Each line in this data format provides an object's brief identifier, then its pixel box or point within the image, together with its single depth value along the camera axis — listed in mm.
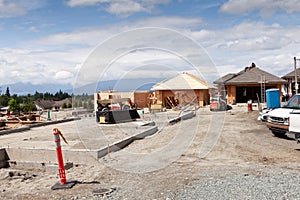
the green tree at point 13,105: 50470
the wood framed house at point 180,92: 30817
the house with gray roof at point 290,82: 33380
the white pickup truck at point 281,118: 9426
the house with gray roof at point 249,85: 27673
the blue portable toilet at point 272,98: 17467
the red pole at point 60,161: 5858
